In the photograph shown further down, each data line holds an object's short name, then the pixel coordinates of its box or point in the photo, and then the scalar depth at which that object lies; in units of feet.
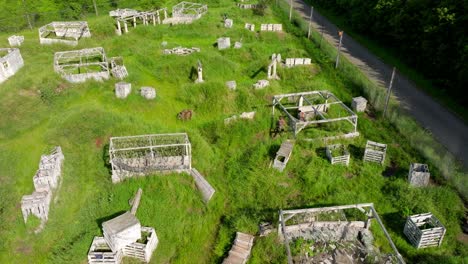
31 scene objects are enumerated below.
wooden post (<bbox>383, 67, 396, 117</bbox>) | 95.00
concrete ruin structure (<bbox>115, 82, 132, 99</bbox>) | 95.41
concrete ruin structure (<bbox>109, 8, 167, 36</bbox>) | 148.45
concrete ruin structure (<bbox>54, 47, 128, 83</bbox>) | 102.58
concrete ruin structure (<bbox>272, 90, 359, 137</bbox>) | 88.63
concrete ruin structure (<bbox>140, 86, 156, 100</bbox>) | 96.94
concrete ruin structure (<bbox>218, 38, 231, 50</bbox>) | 133.48
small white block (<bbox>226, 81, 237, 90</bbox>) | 102.73
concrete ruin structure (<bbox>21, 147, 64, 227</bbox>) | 62.34
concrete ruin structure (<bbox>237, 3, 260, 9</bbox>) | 187.31
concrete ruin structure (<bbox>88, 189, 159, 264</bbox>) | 57.16
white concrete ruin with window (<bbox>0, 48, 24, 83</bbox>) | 101.24
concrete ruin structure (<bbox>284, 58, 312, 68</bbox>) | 122.31
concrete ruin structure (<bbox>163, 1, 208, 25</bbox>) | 158.40
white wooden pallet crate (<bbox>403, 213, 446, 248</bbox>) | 61.11
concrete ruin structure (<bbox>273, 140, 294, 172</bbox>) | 77.51
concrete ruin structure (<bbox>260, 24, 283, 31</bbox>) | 154.20
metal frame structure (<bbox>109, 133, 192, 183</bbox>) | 71.82
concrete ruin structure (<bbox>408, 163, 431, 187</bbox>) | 72.13
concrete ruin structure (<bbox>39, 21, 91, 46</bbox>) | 138.48
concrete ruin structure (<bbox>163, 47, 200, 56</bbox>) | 125.49
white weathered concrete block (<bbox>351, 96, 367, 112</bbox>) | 97.86
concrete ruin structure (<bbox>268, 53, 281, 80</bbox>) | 113.19
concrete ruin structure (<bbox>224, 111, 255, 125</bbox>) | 90.83
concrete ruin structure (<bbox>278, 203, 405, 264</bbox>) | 59.93
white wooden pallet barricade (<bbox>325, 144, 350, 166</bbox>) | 78.07
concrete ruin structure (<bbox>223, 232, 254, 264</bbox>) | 58.80
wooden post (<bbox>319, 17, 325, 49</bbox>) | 140.62
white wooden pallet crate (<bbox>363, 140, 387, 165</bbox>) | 79.30
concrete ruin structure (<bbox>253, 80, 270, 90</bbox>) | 105.89
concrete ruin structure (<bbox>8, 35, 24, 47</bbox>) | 125.18
